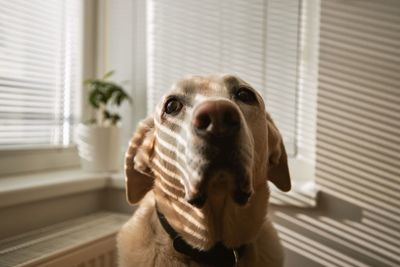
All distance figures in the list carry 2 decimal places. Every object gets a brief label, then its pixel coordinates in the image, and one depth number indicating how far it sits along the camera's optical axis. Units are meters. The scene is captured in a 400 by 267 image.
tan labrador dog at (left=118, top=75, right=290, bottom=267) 0.67
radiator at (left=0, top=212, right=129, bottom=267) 0.74
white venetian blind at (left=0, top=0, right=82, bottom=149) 0.88
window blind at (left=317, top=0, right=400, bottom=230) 0.76
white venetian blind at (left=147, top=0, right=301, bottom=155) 0.89
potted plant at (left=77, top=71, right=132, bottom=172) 0.95
